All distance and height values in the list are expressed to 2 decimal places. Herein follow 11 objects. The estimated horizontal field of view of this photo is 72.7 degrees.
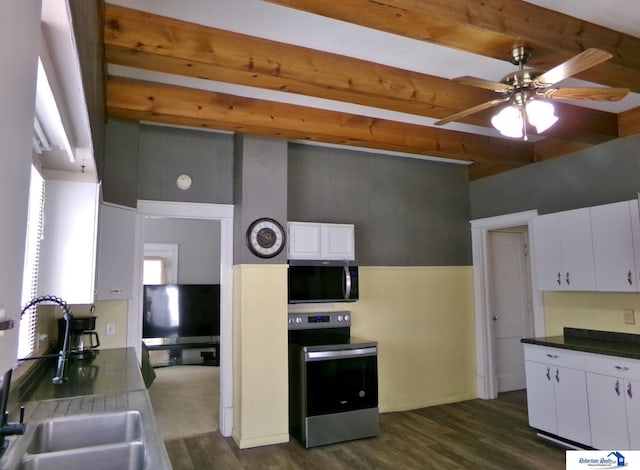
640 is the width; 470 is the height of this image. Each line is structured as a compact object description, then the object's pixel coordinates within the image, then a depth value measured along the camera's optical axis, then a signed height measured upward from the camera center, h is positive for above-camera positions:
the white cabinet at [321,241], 4.29 +0.43
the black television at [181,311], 7.34 -0.45
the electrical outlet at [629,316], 3.77 -0.32
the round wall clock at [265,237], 4.04 +0.44
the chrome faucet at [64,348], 2.21 -0.32
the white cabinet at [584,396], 3.21 -0.93
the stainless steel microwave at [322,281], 4.28 +0.02
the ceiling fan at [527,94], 2.38 +1.05
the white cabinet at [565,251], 3.85 +0.28
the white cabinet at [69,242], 2.42 +0.25
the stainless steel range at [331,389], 3.88 -0.97
